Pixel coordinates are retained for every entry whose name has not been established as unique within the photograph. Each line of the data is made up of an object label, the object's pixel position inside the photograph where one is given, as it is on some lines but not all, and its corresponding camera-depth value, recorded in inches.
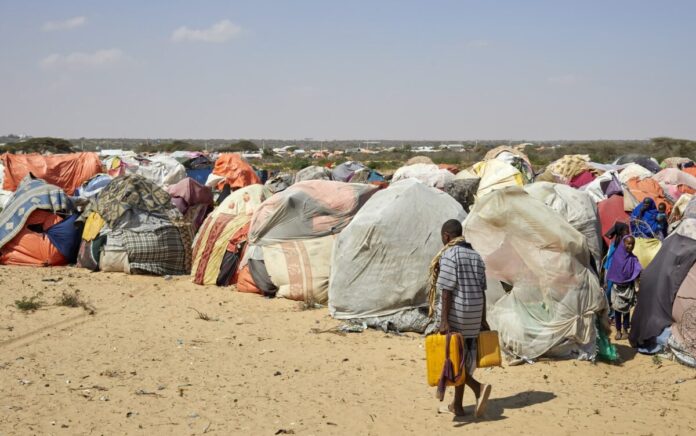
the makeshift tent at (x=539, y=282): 265.4
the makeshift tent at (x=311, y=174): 566.6
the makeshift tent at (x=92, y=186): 524.9
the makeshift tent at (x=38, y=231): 447.5
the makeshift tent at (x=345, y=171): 632.7
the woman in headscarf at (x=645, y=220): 369.1
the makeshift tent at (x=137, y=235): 423.8
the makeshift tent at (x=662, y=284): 274.4
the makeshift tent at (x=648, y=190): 488.9
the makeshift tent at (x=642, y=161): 722.8
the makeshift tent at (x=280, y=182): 515.3
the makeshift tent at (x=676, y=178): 568.7
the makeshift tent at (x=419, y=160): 690.8
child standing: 295.0
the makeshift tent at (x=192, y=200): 500.2
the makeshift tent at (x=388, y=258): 314.8
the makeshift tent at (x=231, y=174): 608.4
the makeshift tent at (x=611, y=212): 428.8
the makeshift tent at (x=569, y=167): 612.4
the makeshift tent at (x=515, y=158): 565.7
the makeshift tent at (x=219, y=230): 405.7
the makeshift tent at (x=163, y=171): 616.4
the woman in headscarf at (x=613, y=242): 305.1
